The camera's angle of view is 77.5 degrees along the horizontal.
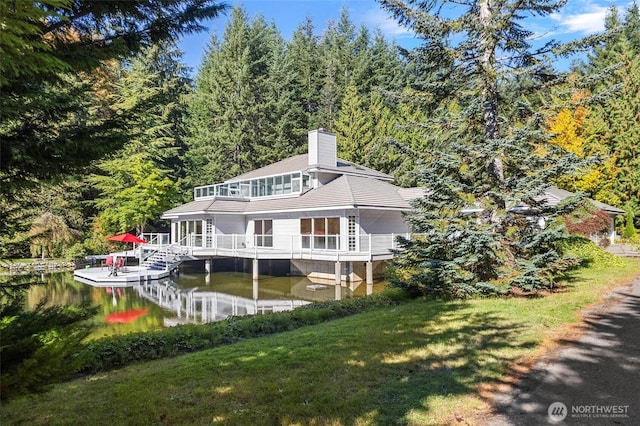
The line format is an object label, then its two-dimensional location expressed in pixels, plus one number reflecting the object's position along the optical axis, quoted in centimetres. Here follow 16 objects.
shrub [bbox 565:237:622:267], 1348
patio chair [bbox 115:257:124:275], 2241
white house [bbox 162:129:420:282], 1958
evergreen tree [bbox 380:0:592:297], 962
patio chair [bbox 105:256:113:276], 2351
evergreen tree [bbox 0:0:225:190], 306
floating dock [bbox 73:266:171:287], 2016
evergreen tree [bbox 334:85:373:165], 3412
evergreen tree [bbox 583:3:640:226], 2806
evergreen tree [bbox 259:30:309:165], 3728
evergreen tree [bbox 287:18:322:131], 4197
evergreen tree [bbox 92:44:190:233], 3047
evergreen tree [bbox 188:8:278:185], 3708
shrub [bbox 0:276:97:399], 211
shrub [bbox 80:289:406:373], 673
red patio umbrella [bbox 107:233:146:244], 2452
